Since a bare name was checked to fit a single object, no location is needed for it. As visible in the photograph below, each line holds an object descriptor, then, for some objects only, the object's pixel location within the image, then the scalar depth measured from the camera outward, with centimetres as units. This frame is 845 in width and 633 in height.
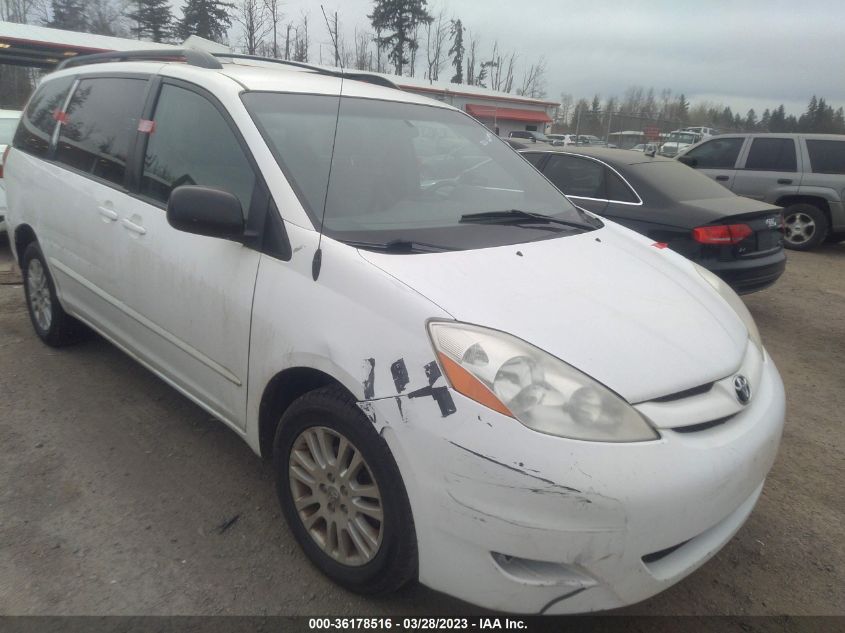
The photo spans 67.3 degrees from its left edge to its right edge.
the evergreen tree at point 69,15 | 3938
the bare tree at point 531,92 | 5336
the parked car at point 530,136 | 2352
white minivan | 180
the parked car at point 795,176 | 941
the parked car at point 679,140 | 2544
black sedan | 530
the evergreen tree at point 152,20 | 3759
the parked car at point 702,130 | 3494
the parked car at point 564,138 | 2898
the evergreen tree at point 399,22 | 4278
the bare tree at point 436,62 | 4650
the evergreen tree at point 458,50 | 5089
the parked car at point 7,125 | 727
